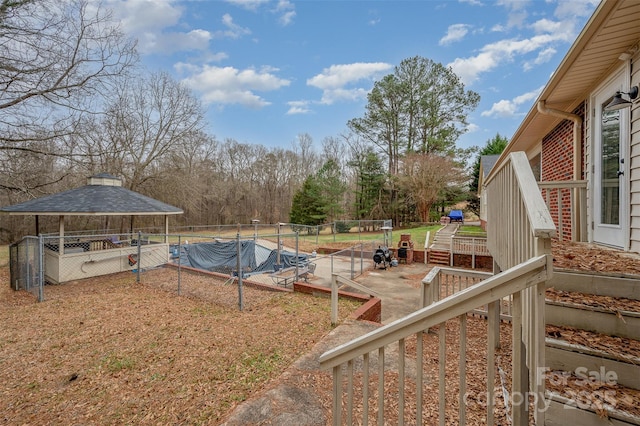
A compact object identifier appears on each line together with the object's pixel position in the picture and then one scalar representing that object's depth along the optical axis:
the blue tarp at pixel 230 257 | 10.05
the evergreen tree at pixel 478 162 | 27.94
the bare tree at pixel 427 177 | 22.95
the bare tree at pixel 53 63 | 7.40
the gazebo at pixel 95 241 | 8.52
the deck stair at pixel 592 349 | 1.38
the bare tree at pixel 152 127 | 19.95
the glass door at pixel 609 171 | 3.14
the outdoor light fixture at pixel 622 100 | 2.79
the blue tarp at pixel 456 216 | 23.56
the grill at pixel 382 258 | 11.20
